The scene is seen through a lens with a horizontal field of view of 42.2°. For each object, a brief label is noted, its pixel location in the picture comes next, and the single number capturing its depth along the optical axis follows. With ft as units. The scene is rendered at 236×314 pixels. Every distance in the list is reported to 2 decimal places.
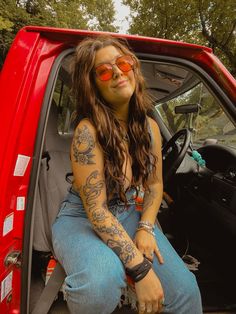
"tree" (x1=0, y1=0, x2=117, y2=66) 29.45
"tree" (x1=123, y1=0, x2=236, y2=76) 44.98
